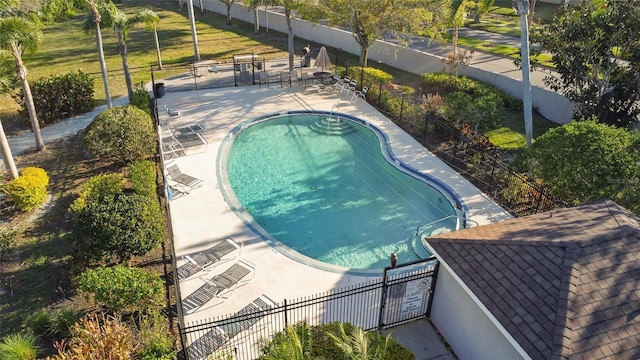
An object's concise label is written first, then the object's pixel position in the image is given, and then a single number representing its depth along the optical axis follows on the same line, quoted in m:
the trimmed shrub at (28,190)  15.20
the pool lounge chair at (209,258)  12.93
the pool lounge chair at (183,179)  17.13
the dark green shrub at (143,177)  15.16
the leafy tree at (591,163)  13.00
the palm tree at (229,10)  42.76
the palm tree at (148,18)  23.56
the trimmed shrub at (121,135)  17.02
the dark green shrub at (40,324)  10.76
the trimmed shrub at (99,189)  14.18
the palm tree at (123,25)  20.64
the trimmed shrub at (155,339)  9.58
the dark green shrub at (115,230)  12.04
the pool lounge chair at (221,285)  11.98
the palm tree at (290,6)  27.02
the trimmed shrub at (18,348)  9.52
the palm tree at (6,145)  15.57
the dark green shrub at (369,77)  26.23
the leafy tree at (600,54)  18.16
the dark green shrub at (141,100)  20.71
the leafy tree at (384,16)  26.14
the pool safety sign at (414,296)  11.26
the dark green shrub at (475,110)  19.73
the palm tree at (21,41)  15.66
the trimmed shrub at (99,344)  8.73
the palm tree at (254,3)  29.89
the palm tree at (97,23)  19.92
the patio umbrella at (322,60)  27.48
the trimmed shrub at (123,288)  10.86
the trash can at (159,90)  24.97
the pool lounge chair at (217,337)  10.60
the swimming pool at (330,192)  15.05
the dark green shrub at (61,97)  21.84
